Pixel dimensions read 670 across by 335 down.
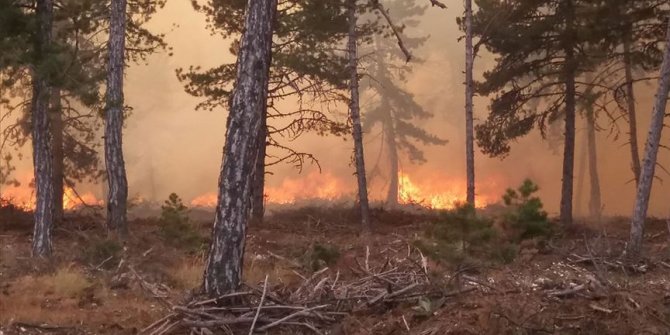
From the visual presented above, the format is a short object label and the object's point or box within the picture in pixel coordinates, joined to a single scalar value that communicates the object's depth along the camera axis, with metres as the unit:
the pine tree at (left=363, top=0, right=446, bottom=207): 39.08
